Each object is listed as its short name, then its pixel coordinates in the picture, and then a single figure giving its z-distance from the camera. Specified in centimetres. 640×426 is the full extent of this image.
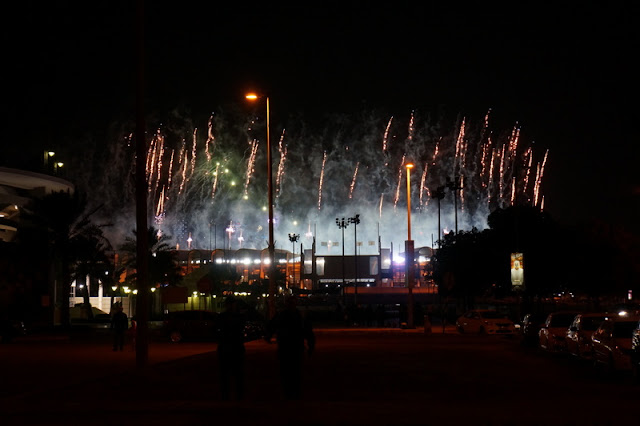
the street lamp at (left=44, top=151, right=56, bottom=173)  6443
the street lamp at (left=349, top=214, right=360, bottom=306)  9394
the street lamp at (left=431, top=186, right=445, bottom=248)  6650
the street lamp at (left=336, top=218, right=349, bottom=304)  9492
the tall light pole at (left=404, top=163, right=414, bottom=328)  4578
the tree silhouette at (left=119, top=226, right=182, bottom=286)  6744
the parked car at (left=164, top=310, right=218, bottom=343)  3622
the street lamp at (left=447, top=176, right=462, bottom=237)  6444
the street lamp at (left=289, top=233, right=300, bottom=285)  11198
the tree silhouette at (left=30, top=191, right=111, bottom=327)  4991
